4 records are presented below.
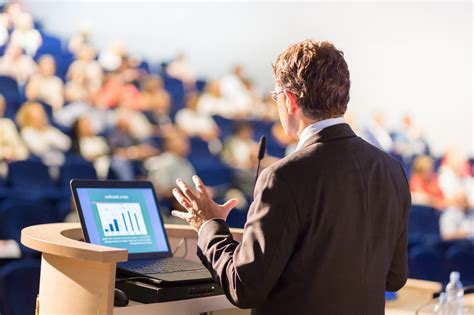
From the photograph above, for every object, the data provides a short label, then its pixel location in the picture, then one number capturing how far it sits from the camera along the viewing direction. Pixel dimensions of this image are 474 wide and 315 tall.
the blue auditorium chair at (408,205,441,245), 6.46
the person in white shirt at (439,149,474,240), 6.80
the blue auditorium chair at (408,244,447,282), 5.60
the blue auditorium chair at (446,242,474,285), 5.87
